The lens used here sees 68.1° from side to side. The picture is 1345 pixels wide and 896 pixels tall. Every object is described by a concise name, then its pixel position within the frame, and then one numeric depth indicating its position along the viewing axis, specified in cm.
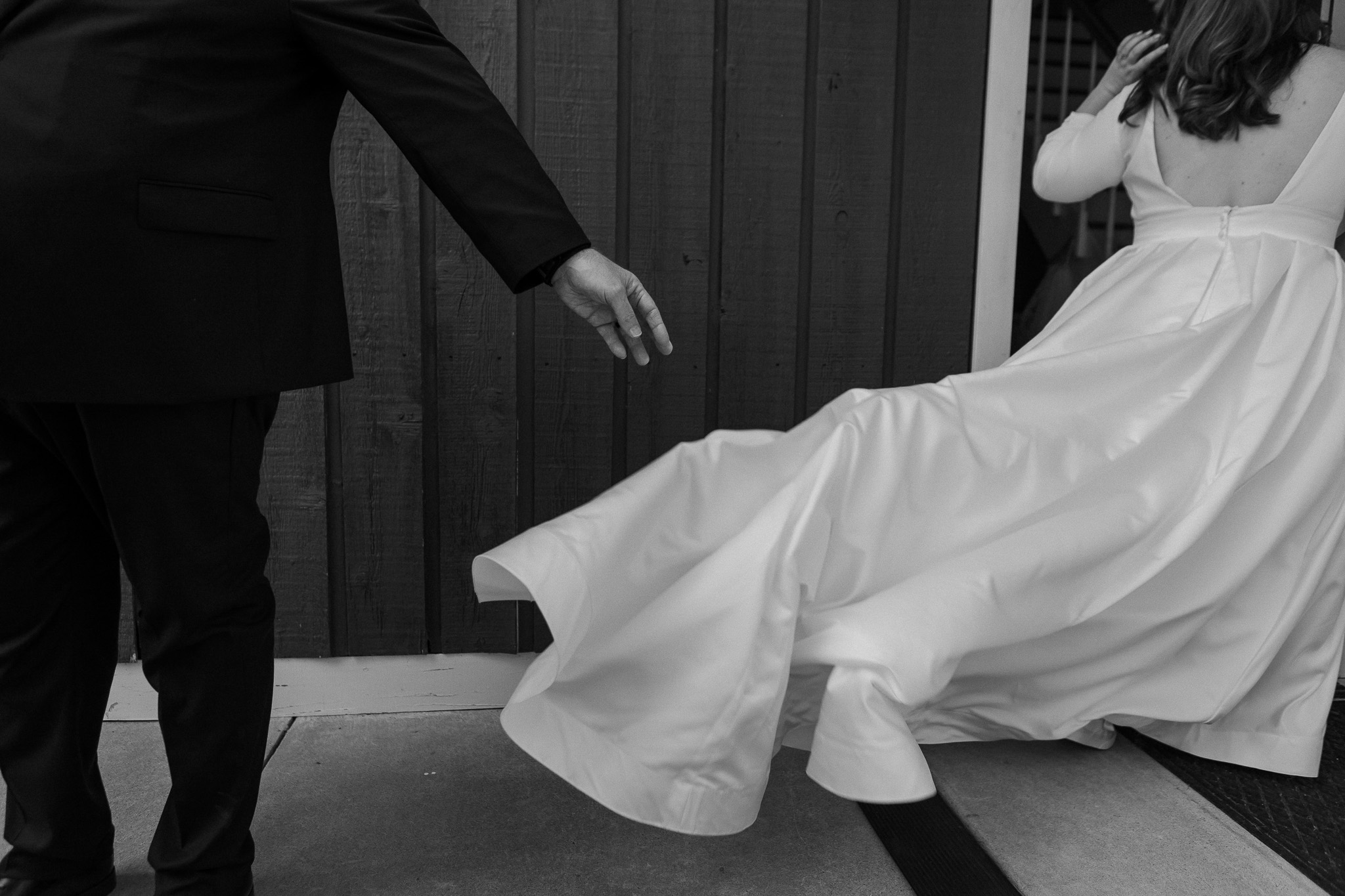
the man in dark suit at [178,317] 112
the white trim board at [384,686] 222
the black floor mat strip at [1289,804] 157
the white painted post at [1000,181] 229
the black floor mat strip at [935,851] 151
